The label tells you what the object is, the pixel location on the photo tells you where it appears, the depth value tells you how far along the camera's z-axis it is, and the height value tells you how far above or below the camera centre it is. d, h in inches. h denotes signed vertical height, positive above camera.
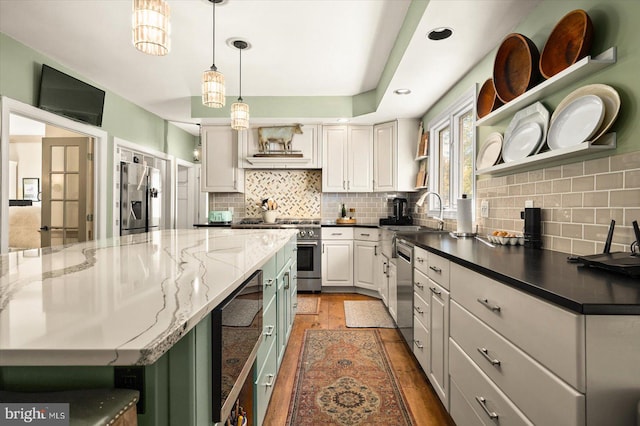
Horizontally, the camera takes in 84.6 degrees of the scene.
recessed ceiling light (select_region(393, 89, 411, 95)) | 137.9 +48.1
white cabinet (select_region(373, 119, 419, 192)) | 181.2 +30.2
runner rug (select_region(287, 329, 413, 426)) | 74.7 -43.2
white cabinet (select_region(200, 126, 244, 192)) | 195.3 +29.0
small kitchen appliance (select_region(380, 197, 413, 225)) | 179.5 -2.3
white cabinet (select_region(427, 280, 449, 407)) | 72.4 -28.0
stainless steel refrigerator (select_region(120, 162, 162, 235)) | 183.2 +7.8
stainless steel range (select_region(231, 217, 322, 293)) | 183.5 -24.4
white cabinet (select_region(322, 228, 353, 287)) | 184.9 -22.9
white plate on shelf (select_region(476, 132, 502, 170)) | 95.2 +17.4
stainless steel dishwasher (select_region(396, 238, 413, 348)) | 101.3 -23.6
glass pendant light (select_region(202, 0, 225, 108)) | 95.0 +33.9
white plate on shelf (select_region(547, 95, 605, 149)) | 60.0 +16.7
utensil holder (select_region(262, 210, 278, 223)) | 196.1 -2.1
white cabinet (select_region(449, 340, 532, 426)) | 47.2 -28.4
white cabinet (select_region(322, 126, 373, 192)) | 190.5 +29.5
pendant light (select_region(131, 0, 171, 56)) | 61.4 +33.6
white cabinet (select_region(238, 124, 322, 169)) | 191.5 +33.0
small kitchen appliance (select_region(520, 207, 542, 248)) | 77.3 -3.1
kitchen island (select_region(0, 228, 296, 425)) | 22.3 -8.4
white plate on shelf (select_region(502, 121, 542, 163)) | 76.6 +16.5
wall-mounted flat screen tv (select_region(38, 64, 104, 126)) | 130.7 +46.6
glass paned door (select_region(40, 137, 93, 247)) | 167.8 +10.3
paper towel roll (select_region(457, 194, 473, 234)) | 104.4 -1.0
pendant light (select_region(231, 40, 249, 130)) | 120.2 +33.6
